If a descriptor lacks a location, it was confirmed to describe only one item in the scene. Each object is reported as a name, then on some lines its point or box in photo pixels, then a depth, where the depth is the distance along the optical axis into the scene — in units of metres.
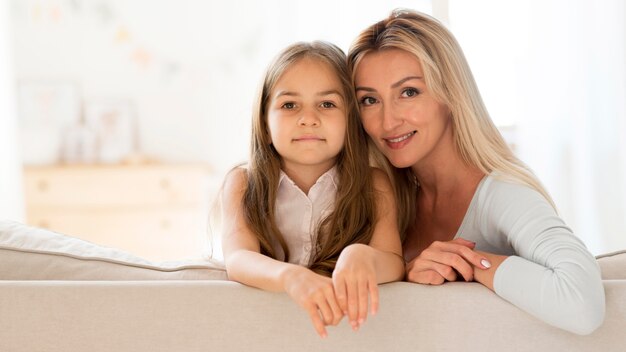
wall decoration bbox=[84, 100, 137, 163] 5.22
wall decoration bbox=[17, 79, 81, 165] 5.18
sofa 1.26
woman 1.44
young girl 1.71
